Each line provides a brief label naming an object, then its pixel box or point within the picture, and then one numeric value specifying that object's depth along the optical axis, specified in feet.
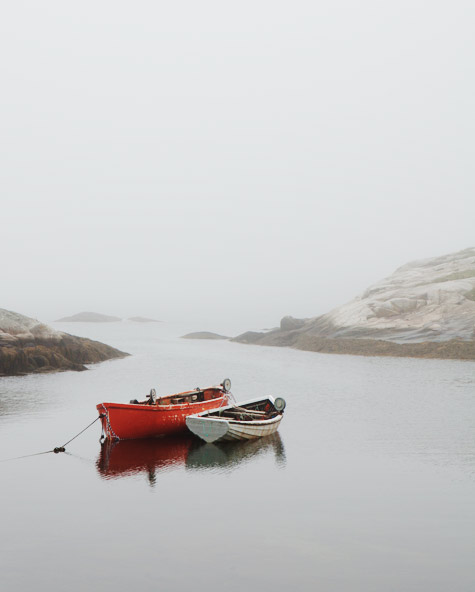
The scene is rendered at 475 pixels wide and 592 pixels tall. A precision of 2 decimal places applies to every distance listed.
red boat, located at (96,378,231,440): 86.02
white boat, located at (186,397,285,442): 83.05
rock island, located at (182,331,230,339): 557.33
